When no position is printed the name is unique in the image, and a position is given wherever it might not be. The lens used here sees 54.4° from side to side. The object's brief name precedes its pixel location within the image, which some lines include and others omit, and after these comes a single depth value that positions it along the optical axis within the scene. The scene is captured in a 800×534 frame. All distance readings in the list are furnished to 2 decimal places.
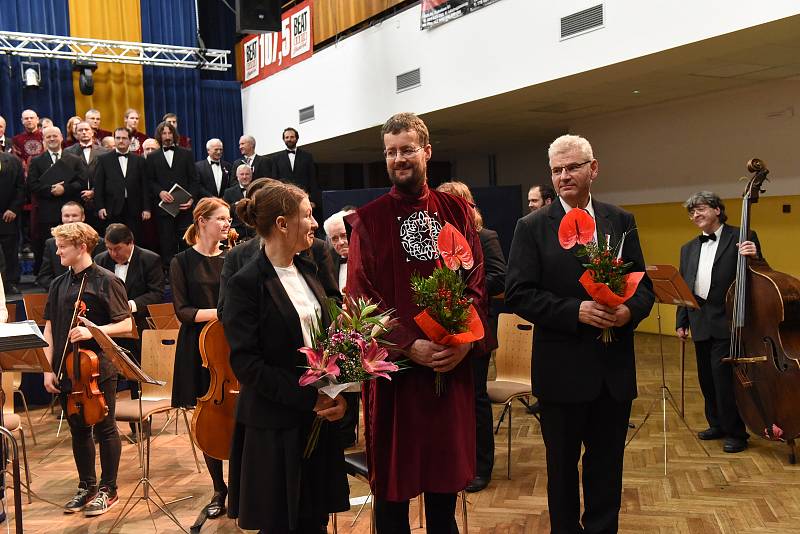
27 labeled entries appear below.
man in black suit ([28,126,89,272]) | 8.01
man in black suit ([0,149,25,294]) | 7.85
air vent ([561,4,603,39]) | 6.31
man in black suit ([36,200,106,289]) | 6.50
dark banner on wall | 7.68
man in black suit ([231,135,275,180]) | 9.23
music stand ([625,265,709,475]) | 4.53
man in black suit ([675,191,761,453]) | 4.90
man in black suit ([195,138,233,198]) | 9.30
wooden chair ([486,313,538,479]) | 4.74
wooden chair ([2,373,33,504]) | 4.21
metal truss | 10.53
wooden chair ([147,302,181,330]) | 5.89
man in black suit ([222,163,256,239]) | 8.67
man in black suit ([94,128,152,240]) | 8.27
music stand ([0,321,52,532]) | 2.99
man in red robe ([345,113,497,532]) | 2.52
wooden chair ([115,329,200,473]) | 4.76
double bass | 4.25
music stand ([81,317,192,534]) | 3.47
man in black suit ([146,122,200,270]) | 8.50
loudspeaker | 9.10
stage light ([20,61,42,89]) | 10.48
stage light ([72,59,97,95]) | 11.05
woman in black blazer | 2.43
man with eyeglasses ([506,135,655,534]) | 2.87
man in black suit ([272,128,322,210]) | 9.36
